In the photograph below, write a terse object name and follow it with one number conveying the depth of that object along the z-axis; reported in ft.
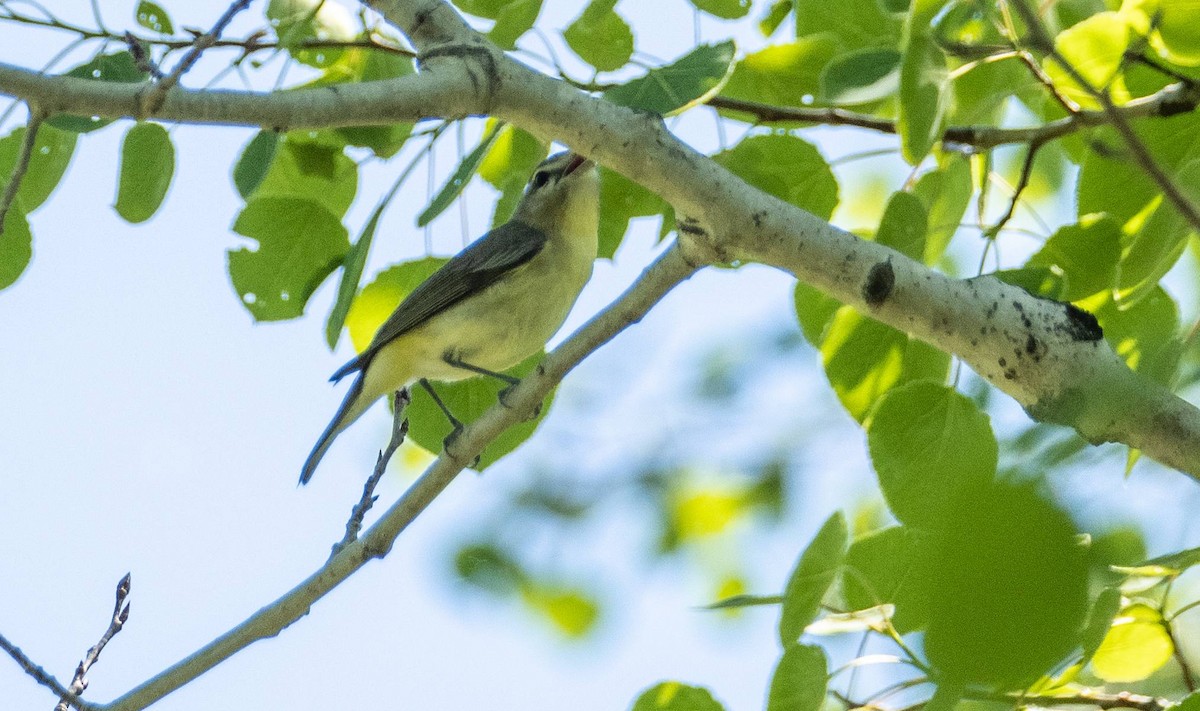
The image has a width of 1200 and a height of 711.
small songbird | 27.94
